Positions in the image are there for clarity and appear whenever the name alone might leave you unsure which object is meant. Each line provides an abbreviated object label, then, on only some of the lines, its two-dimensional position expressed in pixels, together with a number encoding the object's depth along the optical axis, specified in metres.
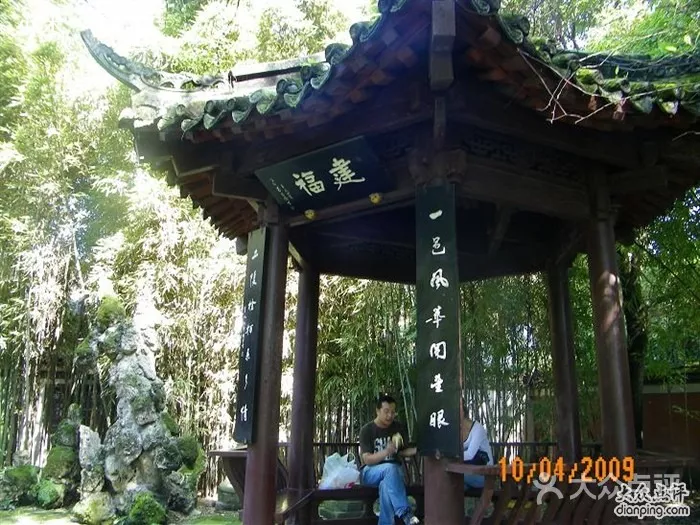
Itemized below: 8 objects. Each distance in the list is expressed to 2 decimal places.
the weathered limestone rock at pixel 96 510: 7.80
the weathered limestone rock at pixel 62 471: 9.16
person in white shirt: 3.94
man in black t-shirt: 4.05
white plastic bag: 4.48
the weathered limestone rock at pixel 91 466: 8.21
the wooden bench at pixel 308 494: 3.78
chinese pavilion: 2.74
